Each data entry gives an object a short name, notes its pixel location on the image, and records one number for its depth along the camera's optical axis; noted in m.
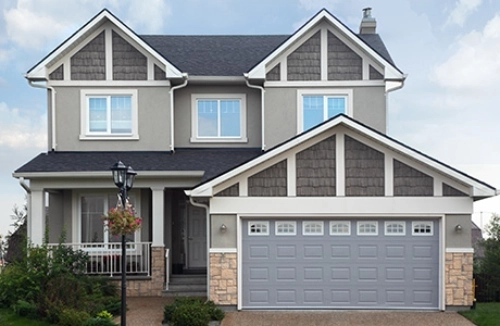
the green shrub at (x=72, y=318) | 11.96
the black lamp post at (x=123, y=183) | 11.14
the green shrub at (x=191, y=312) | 11.80
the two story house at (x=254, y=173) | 13.62
